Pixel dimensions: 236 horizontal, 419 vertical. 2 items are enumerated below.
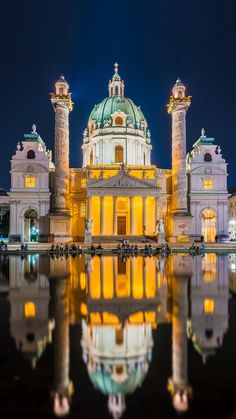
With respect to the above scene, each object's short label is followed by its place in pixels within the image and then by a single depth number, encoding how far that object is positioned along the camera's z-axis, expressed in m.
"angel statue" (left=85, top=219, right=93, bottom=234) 52.22
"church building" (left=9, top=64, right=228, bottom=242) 59.03
